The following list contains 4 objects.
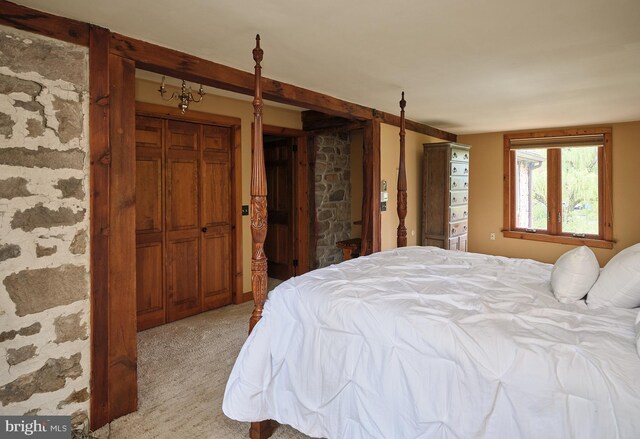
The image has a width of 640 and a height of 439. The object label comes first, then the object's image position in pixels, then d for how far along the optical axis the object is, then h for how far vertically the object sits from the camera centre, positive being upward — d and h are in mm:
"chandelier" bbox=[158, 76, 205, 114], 3377 +1102
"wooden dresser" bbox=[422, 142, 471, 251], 5336 +276
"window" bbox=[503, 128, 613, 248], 5383 +398
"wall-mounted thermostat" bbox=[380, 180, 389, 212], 4637 +206
